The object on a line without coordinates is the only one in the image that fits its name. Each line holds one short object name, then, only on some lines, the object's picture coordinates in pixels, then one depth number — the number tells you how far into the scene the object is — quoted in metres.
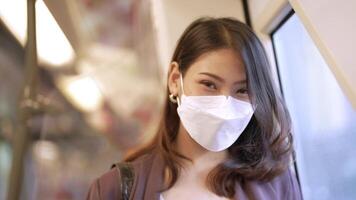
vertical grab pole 1.52
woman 0.80
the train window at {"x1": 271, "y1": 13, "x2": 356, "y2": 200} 1.00
